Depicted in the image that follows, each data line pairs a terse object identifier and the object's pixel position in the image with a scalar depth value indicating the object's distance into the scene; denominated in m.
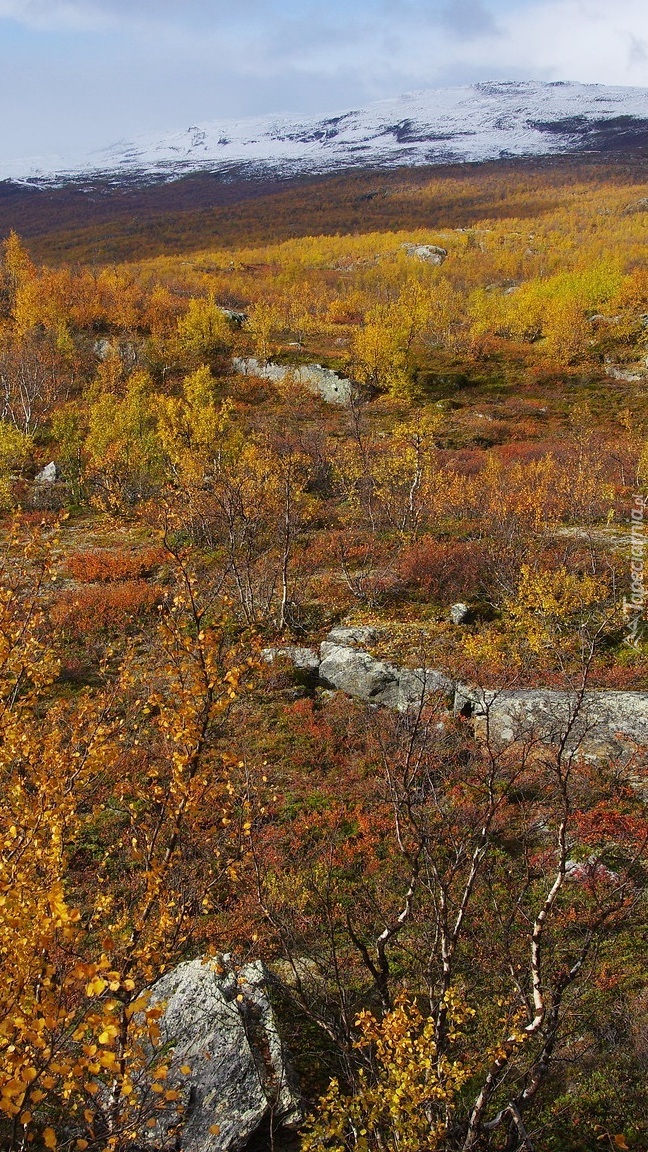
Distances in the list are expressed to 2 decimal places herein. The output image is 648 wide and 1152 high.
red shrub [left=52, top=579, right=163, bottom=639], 19.17
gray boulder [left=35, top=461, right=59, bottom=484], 33.31
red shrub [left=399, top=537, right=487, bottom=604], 20.17
